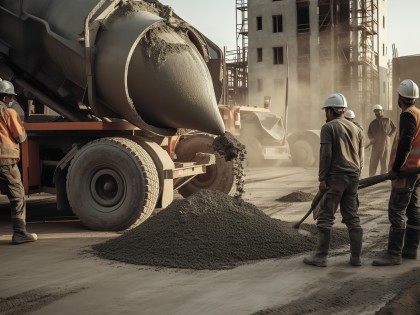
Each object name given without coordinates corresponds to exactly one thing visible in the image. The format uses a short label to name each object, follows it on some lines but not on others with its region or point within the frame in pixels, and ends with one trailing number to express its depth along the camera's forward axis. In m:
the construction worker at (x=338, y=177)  5.79
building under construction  38.56
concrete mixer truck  7.75
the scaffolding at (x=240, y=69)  43.47
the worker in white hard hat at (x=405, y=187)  5.78
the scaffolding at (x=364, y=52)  38.19
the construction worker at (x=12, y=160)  7.14
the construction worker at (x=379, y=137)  14.16
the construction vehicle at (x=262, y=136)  18.95
